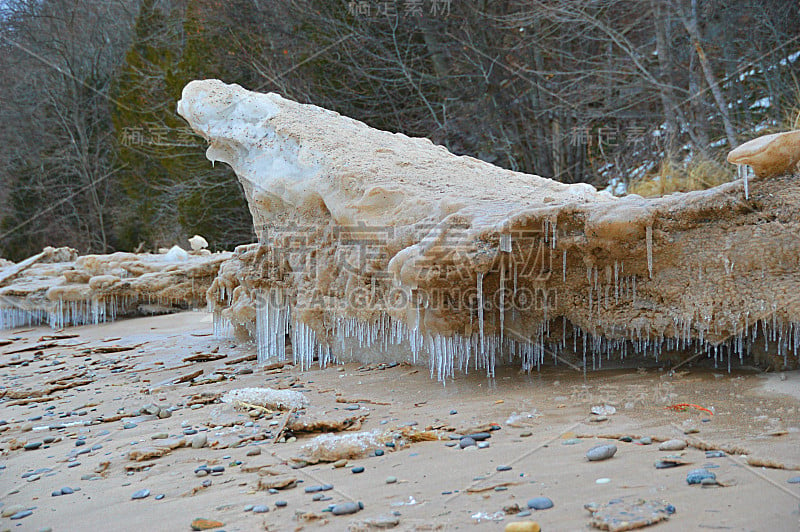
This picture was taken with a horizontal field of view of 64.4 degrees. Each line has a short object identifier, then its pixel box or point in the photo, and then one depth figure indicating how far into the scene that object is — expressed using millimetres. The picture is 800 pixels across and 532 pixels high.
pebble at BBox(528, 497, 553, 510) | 1767
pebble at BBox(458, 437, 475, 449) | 2453
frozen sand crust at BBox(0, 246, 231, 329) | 7340
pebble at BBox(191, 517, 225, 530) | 1893
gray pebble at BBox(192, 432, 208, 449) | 2801
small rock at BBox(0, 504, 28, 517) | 2200
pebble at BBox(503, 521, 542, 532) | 1604
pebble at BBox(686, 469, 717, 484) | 1813
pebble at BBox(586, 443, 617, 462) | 2111
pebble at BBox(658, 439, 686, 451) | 2137
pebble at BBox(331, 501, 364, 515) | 1898
